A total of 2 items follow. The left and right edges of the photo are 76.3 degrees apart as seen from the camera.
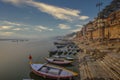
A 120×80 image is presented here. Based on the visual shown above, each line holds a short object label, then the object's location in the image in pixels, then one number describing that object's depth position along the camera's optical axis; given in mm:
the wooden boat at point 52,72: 12015
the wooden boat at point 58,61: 18434
